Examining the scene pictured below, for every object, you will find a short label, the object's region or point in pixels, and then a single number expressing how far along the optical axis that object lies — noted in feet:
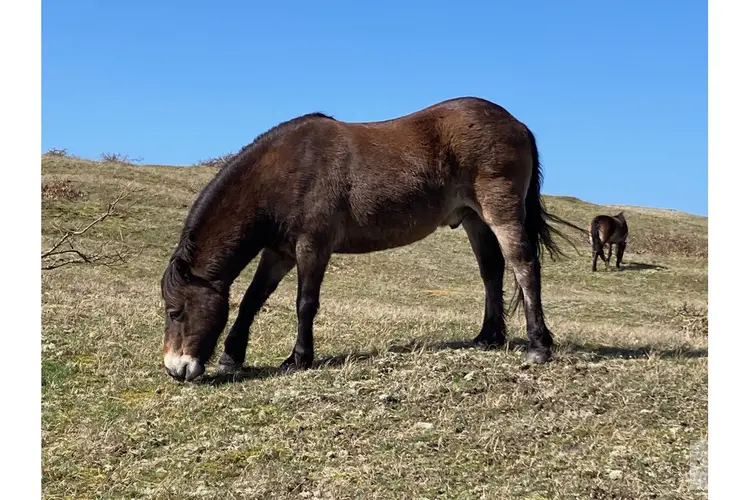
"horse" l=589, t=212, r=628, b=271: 82.58
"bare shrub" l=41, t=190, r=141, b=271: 56.03
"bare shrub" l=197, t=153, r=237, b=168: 139.73
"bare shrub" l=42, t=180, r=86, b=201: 80.46
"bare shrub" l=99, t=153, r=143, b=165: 127.95
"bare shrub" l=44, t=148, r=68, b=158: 115.64
